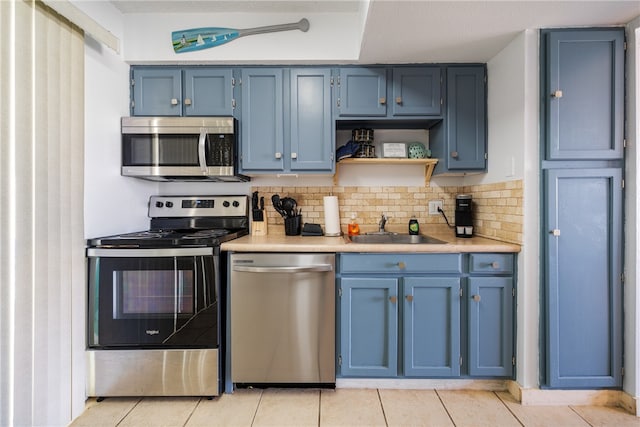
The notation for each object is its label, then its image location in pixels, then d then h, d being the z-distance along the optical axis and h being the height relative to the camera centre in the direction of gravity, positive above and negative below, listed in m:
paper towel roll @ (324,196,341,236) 2.44 -0.03
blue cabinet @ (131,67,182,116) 2.33 +0.84
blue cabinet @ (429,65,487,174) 2.31 +0.64
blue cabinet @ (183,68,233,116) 2.32 +0.85
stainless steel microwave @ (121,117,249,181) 2.24 +0.44
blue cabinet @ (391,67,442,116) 2.31 +0.86
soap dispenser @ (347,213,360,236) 2.56 -0.13
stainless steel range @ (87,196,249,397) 1.90 -0.60
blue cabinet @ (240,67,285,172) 2.33 +0.65
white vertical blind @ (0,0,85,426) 1.48 -0.01
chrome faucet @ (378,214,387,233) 2.57 -0.09
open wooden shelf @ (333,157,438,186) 2.43 +0.37
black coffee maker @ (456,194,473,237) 2.37 -0.03
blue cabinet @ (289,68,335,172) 2.33 +0.64
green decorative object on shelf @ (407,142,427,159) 2.49 +0.45
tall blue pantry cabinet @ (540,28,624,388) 1.85 +0.01
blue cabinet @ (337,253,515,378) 1.98 -0.62
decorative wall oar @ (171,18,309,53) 2.22 +1.18
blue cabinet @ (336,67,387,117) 2.32 +0.85
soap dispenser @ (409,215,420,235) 2.55 -0.12
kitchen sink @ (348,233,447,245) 2.50 -0.20
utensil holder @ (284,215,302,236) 2.48 -0.11
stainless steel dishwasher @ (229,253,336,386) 1.97 -0.64
